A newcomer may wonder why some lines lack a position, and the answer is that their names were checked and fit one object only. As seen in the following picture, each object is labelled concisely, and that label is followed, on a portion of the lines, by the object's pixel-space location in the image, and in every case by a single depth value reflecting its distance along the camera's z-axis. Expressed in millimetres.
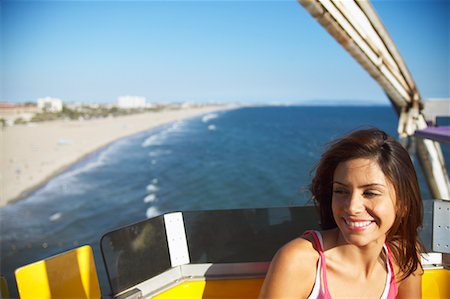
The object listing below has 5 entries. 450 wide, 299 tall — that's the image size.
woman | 1722
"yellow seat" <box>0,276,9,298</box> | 2471
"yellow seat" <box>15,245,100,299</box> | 1900
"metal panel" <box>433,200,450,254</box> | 2412
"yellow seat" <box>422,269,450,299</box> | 2418
